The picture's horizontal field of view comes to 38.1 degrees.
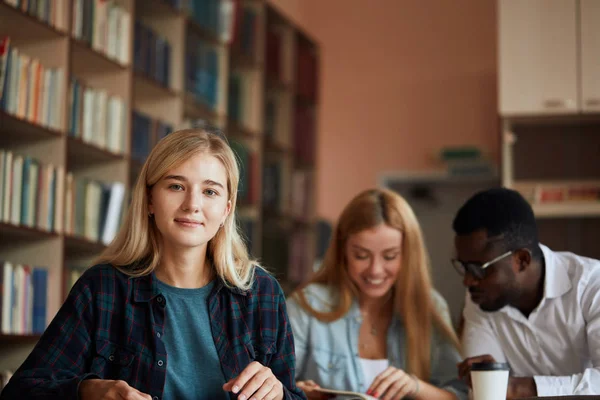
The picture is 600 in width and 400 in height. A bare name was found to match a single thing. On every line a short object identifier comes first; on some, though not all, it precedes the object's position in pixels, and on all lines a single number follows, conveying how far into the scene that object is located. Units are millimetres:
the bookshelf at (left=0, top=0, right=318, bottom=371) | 3412
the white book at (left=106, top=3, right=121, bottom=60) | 3885
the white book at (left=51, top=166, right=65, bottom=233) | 3504
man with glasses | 2088
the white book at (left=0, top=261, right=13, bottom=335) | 3248
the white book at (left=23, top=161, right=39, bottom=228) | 3357
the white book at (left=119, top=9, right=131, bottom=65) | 3982
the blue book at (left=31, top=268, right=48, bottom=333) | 3425
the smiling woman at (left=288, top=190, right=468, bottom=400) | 2348
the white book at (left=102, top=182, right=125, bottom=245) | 3875
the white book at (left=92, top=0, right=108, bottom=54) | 3770
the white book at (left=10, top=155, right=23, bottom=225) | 3275
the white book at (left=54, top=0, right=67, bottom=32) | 3508
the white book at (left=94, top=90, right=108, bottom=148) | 3798
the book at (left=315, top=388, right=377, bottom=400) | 1869
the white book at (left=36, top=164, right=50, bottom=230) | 3418
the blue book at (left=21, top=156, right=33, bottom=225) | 3332
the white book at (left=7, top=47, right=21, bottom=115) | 3238
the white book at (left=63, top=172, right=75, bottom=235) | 3592
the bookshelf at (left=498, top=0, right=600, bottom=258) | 4562
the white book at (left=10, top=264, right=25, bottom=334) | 3311
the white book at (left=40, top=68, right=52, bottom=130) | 3426
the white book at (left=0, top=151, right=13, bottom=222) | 3221
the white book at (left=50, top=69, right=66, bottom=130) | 3490
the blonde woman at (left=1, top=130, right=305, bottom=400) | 1570
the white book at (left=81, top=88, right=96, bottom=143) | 3716
